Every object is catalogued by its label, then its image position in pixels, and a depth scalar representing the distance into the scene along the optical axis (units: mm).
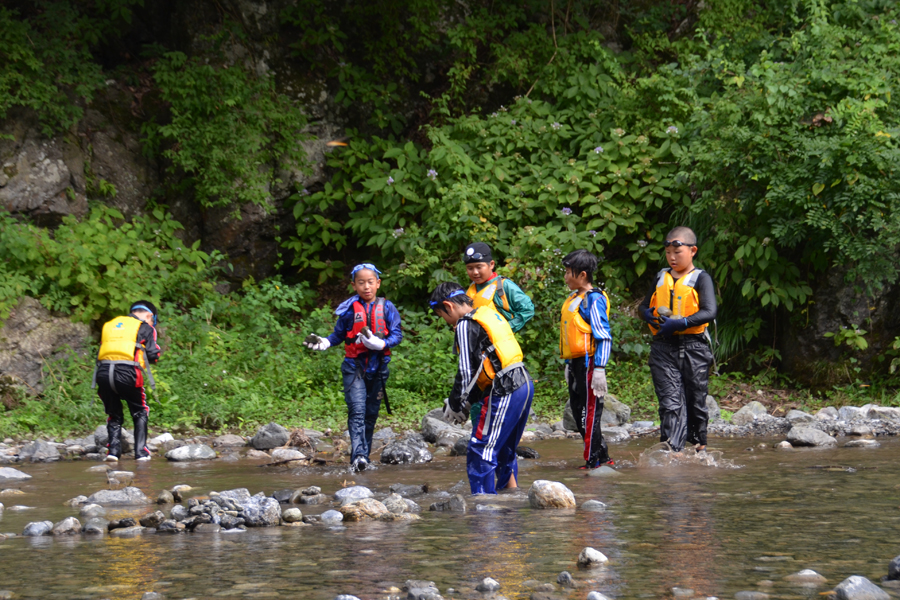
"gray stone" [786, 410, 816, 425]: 19031
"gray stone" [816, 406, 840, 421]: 19594
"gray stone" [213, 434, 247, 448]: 18509
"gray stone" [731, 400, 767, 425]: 19703
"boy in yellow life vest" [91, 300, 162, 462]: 17469
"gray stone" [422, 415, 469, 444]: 17937
